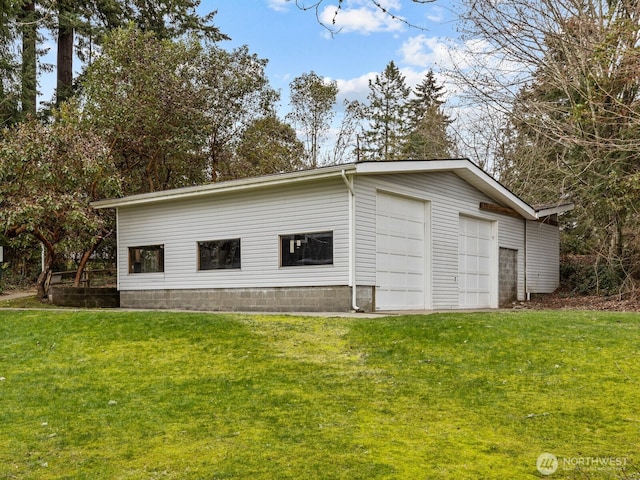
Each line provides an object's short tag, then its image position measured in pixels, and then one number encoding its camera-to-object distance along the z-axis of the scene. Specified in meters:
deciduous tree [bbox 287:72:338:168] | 28.39
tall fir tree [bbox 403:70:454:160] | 28.67
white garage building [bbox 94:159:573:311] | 12.75
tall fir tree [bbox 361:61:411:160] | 39.19
